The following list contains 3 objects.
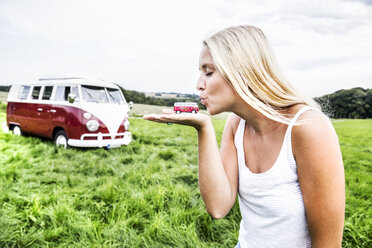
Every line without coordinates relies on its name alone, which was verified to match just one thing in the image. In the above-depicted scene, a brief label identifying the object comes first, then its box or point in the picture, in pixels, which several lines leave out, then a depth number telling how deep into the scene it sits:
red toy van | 1.18
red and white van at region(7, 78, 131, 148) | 5.43
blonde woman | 0.91
